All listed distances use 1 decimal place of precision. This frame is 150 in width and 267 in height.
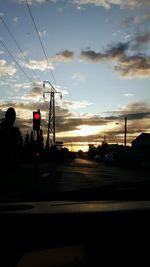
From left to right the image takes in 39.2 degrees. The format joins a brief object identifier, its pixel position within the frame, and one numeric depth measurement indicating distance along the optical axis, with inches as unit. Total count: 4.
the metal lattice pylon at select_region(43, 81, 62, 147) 1190.2
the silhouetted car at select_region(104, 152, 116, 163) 1329.1
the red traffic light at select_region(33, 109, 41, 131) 317.7
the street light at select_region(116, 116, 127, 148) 1423.7
